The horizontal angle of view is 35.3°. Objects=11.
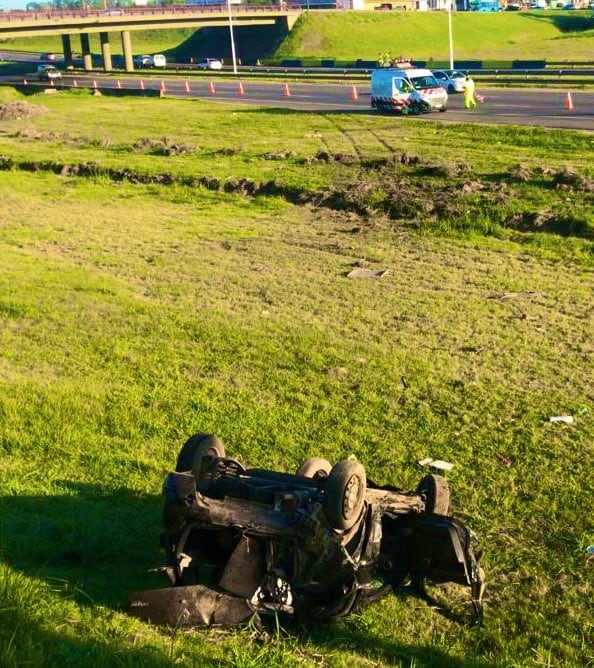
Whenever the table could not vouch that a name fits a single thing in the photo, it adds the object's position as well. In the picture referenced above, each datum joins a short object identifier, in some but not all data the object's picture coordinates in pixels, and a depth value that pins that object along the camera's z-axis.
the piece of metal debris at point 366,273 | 14.41
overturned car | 5.14
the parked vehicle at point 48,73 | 74.69
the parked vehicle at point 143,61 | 91.06
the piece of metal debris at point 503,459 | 7.76
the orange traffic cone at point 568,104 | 34.38
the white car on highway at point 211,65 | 81.44
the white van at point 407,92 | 36.94
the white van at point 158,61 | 89.34
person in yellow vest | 37.78
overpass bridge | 76.00
